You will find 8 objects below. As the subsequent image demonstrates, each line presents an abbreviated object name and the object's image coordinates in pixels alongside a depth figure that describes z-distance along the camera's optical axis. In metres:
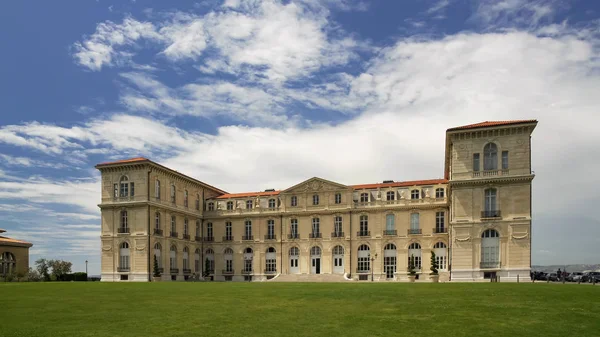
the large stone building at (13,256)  68.75
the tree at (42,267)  64.56
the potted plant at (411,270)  55.88
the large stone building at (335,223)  51.06
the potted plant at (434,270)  52.86
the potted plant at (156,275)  59.06
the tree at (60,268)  62.53
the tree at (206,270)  70.06
